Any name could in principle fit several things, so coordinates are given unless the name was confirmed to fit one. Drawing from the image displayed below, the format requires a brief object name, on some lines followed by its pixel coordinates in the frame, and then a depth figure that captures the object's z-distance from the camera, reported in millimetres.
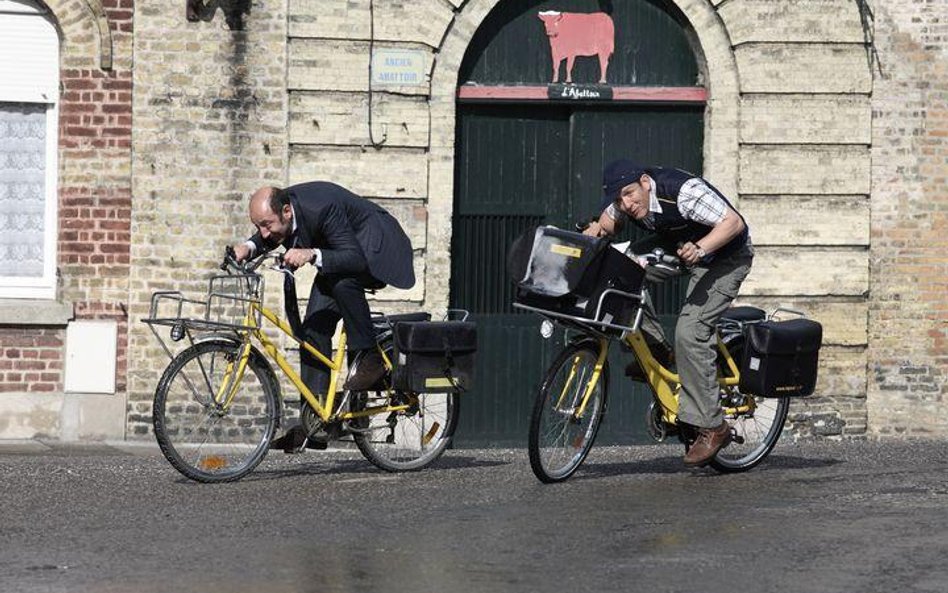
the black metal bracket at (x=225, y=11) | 26328
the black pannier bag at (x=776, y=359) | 20016
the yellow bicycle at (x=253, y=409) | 18609
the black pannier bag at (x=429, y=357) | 19812
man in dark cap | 19156
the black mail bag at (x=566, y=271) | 18812
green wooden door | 27687
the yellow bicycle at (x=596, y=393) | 18969
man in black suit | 19094
